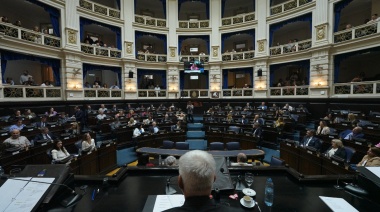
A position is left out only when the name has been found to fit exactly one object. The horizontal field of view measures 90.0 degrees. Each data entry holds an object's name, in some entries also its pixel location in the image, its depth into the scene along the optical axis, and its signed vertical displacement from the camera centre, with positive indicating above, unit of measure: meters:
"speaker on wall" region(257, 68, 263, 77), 16.11 +2.17
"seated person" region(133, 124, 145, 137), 9.13 -1.64
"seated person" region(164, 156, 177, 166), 4.08 -1.38
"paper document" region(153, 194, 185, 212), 2.00 -1.15
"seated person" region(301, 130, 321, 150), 6.40 -1.51
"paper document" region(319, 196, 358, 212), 2.01 -1.18
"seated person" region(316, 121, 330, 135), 7.56 -1.30
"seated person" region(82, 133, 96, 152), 6.30 -1.53
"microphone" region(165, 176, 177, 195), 2.41 -1.19
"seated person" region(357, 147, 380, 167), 4.00 -1.32
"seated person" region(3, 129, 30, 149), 5.96 -1.37
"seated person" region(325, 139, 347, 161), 5.26 -1.49
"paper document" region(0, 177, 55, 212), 1.74 -0.94
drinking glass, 2.53 -1.10
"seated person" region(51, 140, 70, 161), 5.39 -1.58
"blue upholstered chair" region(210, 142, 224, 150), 6.85 -1.74
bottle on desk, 2.15 -1.12
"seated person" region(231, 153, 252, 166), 4.56 -1.47
